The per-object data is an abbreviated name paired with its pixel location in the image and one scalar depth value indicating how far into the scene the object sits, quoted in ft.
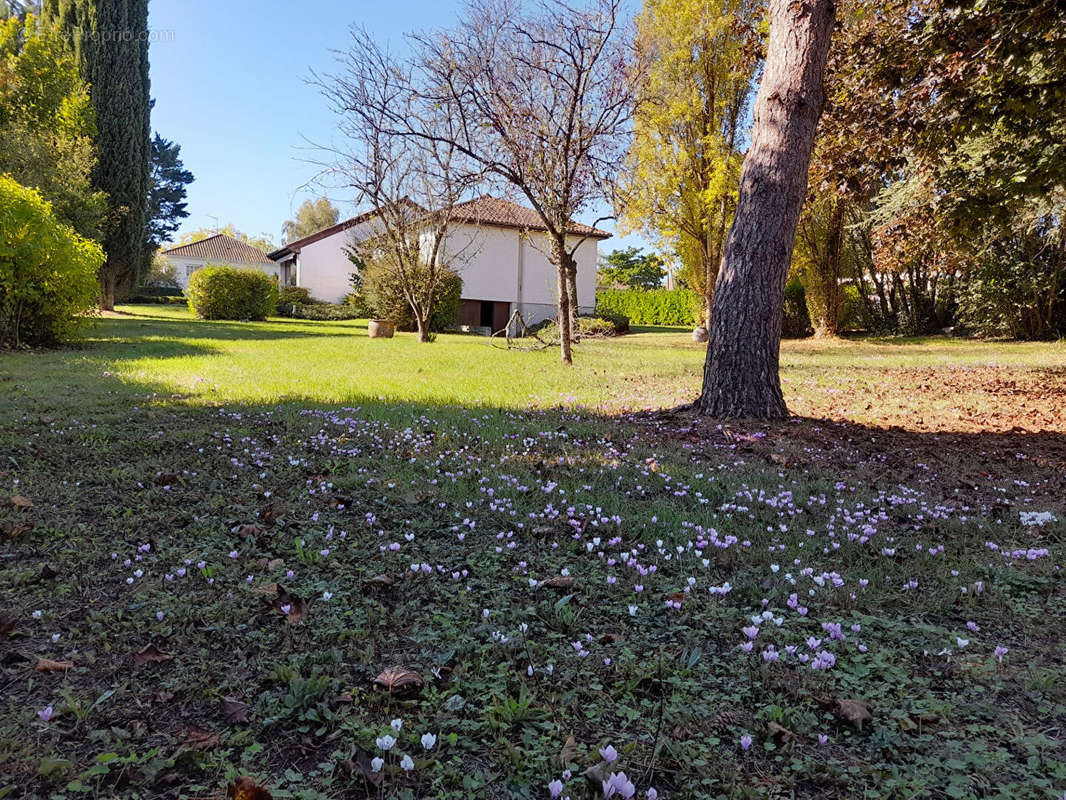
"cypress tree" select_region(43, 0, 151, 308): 82.74
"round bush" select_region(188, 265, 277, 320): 90.48
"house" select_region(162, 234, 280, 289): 197.15
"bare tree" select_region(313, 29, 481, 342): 65.00
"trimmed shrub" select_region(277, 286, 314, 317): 115.44
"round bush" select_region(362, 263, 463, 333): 85.25
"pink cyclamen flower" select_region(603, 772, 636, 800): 4.76
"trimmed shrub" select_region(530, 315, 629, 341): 67.15
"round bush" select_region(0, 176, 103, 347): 37.55
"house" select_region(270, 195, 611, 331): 111.14
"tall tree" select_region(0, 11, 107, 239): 66.13
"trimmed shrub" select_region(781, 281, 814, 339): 89.92
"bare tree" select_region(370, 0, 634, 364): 36.68
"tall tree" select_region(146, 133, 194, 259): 179.68
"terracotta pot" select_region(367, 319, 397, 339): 73.80
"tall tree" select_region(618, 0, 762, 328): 72.74
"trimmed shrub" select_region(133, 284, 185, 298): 147.13
